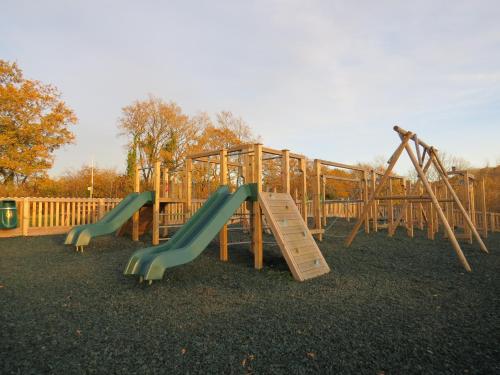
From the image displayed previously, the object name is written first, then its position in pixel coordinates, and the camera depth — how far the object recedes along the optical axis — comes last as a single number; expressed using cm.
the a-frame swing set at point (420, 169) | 610
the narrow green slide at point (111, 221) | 801
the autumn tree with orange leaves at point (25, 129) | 1870
